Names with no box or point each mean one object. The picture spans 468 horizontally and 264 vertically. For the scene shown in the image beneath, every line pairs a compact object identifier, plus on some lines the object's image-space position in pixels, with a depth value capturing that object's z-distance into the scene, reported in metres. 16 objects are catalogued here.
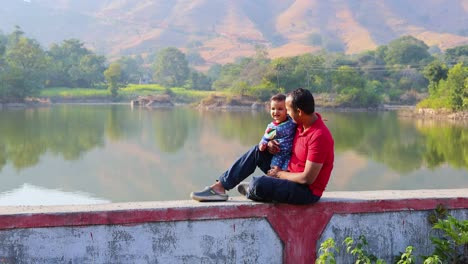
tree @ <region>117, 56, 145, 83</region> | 76.96
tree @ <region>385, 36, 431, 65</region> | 60.47
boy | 3.48
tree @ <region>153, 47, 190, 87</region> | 73.64
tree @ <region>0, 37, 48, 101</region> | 44.97
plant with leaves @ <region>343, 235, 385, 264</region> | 3.24
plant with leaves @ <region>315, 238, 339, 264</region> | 3.11
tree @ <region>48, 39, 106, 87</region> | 59.22
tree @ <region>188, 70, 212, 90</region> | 66.44
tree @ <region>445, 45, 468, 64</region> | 53.98
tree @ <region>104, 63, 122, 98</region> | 56.00
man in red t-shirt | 3.23
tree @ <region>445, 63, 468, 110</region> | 34.00
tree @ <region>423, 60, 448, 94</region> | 39.53
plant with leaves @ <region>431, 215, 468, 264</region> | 3.34
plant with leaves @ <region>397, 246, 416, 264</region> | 3.17
